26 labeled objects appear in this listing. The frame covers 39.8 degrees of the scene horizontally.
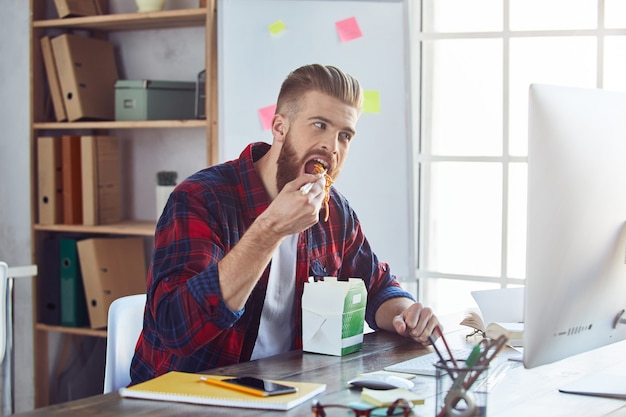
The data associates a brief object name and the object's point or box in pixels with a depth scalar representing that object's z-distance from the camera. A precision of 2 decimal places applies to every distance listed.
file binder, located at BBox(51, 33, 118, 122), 3.58
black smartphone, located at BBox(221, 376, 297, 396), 1.39
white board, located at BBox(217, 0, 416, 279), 3.07
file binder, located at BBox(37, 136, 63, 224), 3.65
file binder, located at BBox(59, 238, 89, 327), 3.65
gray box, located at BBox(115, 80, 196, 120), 3.51
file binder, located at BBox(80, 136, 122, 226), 3.58
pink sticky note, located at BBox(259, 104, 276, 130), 3.18
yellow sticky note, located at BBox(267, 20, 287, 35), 3.15
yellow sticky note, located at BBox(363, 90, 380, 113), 3.08
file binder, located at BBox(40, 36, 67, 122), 3.65
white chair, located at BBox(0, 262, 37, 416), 2.66
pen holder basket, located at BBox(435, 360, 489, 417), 1.16
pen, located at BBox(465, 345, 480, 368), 1.15
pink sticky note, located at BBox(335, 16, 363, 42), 3.08
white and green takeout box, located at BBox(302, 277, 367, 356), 1.78
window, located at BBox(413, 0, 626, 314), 3.08
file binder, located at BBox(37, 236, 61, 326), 3.75
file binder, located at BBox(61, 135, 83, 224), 3.61
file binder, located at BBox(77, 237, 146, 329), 3.56
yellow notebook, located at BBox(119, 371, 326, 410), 1.35
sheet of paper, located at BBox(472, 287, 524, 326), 2.01
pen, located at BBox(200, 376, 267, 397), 1.38
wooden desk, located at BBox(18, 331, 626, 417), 1.34
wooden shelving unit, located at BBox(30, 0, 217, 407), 3.30
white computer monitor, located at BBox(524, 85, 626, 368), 1.29
